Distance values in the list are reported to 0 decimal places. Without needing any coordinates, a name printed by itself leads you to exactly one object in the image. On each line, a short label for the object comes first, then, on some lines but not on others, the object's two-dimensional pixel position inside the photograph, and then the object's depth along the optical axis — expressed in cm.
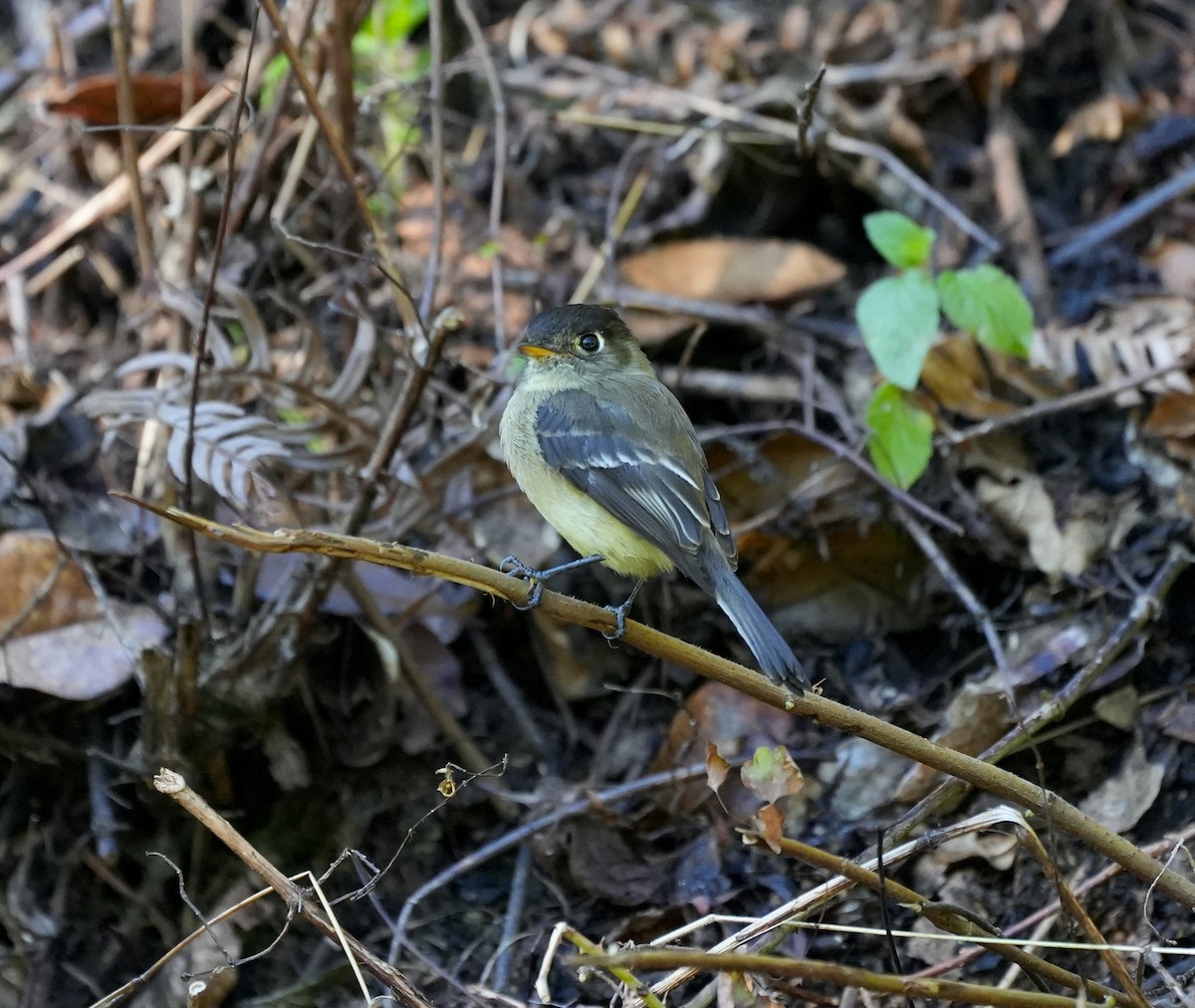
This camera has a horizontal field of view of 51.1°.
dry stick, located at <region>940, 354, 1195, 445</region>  382
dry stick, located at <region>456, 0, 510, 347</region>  437
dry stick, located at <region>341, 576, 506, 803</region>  354
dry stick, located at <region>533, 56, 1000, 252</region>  467
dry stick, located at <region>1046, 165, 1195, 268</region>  470
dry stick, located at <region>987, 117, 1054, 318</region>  458
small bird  297
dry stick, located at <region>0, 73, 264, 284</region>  471
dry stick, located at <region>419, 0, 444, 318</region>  378
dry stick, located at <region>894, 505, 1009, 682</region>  353
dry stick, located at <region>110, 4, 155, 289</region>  375
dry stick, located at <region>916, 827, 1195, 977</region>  295
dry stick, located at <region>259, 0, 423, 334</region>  322
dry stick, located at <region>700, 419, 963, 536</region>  370
